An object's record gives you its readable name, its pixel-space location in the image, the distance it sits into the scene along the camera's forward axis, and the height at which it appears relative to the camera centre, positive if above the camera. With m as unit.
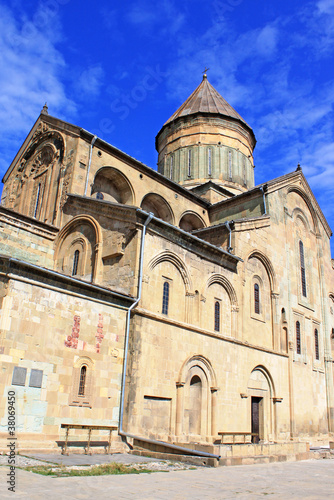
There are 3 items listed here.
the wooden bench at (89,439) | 11.61 -0.75
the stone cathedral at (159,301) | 12.43 +3.85
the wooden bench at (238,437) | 16.88 -0.74
